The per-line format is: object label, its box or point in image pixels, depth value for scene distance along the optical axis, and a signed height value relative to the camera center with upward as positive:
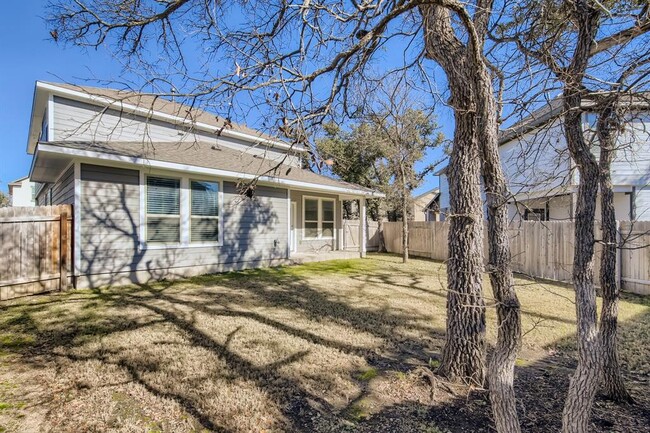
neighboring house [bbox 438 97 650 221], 11.33 +1.18
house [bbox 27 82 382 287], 7.16 +0.61
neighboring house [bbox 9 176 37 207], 26.56 +2.50
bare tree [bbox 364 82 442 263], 12.45 +3.84
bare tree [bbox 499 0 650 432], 2.00 +0.96
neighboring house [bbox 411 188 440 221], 27.08 +1.67
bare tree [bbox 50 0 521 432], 2.33 +1.57
